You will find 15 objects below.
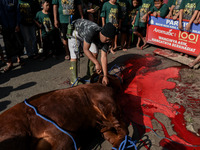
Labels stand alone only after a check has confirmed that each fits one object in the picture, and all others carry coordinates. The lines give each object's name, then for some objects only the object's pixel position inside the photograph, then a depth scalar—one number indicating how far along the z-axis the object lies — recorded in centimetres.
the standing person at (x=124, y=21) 540
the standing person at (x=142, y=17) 563
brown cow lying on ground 164
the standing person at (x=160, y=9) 533
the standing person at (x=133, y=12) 570
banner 487
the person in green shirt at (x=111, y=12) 514
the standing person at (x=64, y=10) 443
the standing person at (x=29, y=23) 471
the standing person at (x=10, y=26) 428
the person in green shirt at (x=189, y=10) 465
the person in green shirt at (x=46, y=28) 491
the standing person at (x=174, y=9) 531
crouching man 268
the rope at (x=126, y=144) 207
